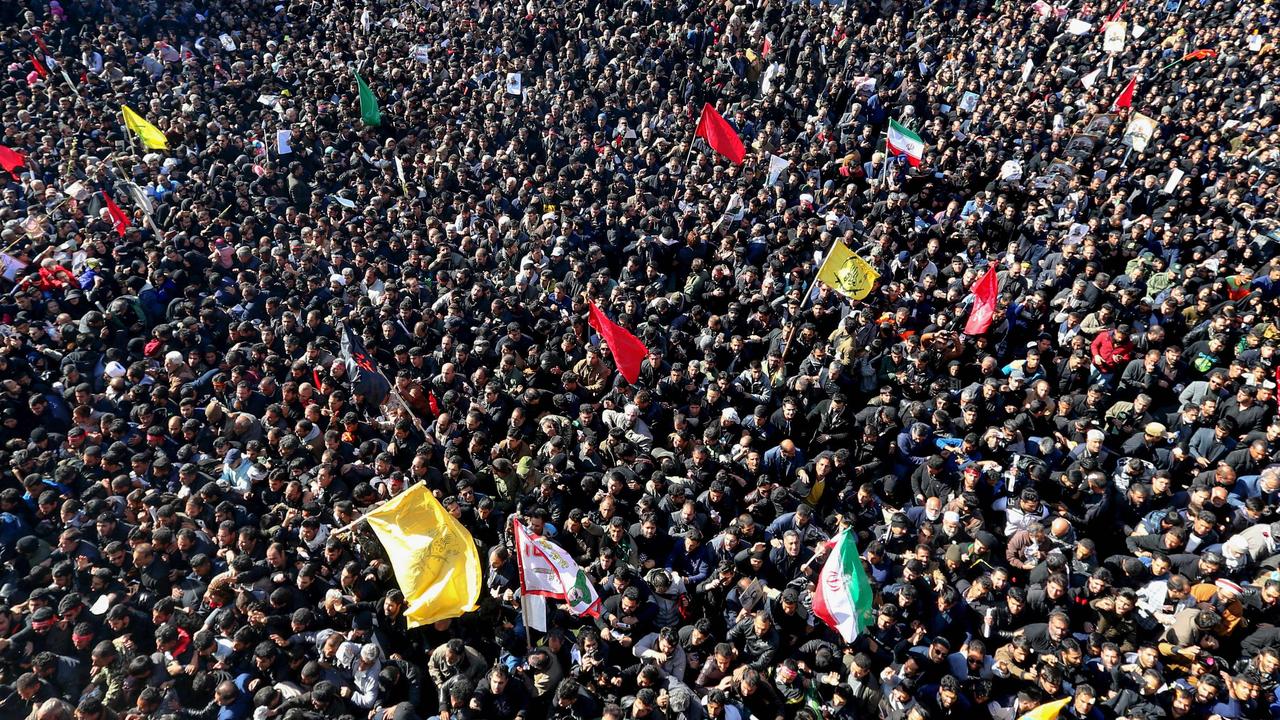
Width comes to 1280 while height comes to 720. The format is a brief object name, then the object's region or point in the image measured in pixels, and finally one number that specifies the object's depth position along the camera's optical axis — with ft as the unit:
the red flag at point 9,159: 47.42
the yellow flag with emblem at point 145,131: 48.98
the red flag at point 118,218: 42.93
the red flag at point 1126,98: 49.78
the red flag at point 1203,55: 56.03
